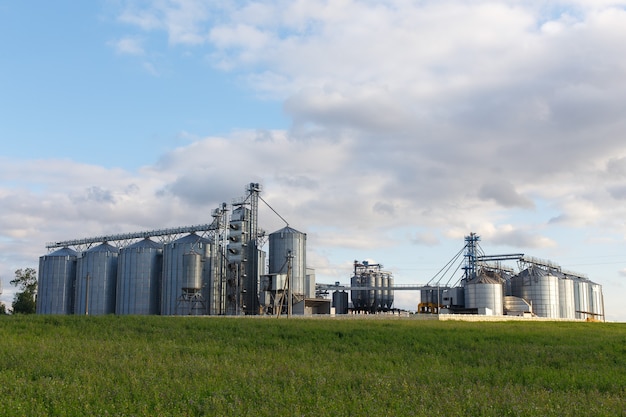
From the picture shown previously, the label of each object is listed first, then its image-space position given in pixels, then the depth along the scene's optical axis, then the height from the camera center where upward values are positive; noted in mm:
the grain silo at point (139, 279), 99181 +3206
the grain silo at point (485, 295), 99906 +836
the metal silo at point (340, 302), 122875 -362
